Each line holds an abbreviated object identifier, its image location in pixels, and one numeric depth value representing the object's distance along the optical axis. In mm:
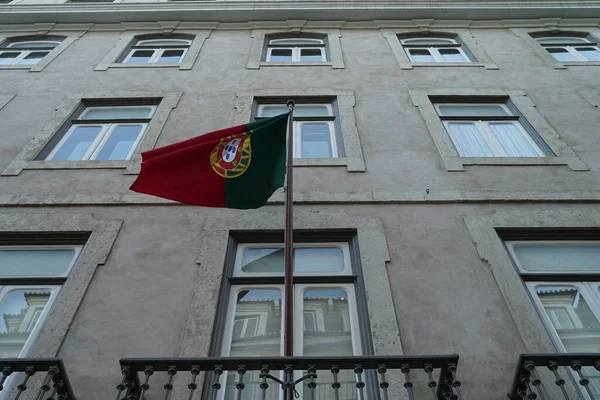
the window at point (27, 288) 4754
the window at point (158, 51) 10125
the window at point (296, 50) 10219
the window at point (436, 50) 10070
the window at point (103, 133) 7258
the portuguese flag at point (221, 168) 5078
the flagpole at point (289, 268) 3653
